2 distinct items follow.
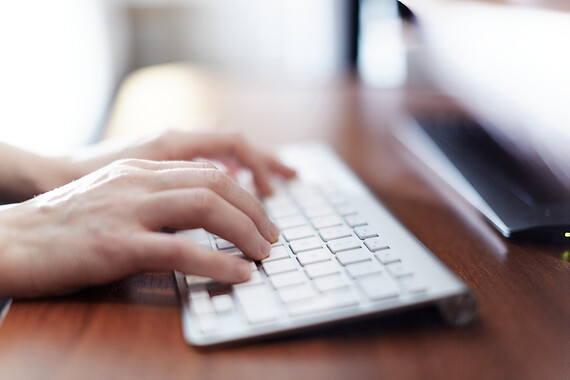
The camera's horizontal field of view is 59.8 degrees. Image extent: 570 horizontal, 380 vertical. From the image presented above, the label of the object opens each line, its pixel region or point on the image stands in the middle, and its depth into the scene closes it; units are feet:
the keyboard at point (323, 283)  1.24
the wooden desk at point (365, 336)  1.17
